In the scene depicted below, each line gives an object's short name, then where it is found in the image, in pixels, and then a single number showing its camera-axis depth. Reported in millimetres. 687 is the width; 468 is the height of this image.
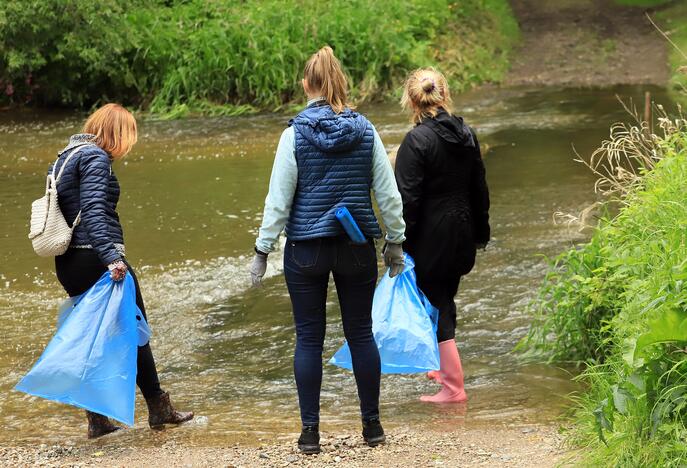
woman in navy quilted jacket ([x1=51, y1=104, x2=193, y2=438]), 10289
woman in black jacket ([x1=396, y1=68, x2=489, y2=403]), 11109
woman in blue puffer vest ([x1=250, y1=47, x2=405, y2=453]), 9320
